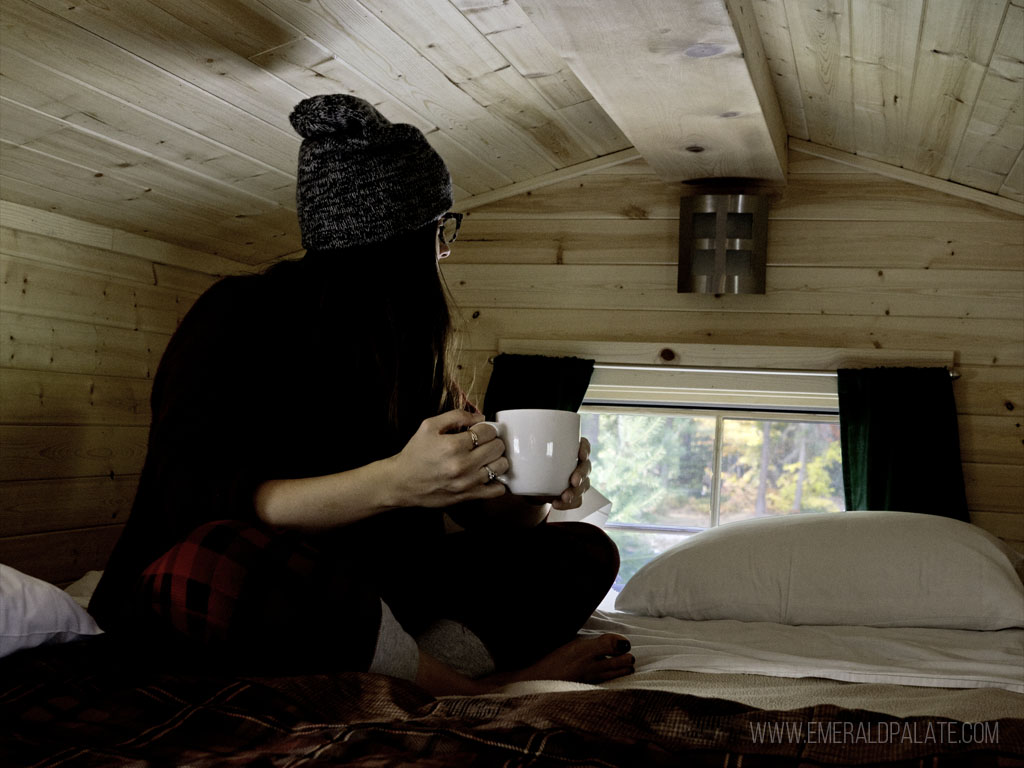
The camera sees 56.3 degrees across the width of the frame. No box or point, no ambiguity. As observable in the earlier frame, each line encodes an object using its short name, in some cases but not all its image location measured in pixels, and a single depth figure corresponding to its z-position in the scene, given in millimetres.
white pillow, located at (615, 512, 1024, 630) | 1845
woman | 1074
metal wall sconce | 2760
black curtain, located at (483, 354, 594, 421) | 2932
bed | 749
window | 2936
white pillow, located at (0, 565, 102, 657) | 1082
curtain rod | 2867
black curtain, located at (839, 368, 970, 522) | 2639
